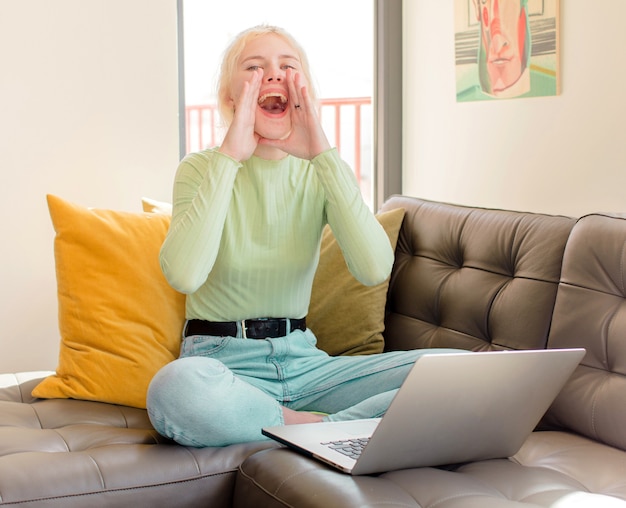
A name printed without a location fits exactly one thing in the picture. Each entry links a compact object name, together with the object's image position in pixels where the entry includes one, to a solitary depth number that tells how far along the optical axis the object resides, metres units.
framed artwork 2.45
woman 1.85
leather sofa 1.45
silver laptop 1.40
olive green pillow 2.22
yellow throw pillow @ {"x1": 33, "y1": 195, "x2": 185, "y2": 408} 2.03
